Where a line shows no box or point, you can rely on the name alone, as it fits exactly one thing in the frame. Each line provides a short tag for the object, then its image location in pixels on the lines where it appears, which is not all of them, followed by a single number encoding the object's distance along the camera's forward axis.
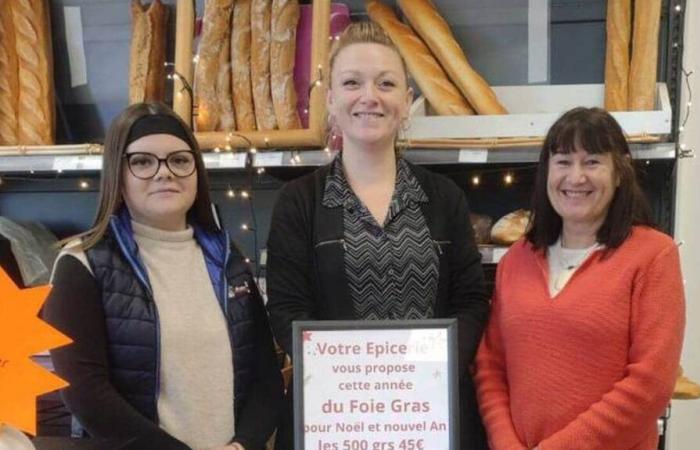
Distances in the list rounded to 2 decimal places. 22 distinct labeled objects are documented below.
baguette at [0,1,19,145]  2.36
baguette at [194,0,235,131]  2.21
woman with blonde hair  1.41
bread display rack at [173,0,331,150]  2.08
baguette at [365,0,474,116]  2.13
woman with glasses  1.24
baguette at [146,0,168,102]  2.37
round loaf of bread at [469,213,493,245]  2.21
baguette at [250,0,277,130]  2.19
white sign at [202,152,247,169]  2.11
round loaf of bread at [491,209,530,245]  2.15
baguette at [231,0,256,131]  2.21
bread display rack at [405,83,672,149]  1.90
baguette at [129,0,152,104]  2.35
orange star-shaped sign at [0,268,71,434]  0.74
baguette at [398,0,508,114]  2.12
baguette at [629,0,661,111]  2.03
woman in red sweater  1.29
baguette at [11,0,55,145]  2.37
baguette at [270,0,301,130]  2.17
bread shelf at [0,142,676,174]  1.96
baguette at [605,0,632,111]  2.11
